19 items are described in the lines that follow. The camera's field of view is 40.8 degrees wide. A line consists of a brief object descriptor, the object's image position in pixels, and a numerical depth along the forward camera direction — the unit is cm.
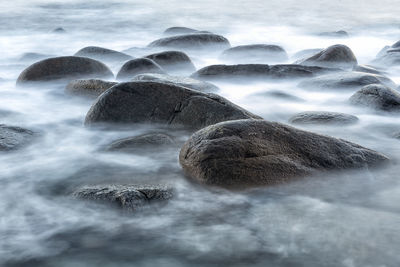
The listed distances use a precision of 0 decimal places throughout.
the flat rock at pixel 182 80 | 575
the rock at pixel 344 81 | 660
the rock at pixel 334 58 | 820
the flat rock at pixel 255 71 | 736
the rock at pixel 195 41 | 1022
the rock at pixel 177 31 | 1256
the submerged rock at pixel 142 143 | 424
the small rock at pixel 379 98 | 555
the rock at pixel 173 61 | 788
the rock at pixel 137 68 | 730
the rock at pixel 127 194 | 308
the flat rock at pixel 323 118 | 499
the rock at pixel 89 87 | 594
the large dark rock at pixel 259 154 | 343
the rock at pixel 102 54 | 887
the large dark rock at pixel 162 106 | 452
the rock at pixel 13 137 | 427
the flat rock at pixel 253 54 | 952
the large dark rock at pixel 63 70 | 712
